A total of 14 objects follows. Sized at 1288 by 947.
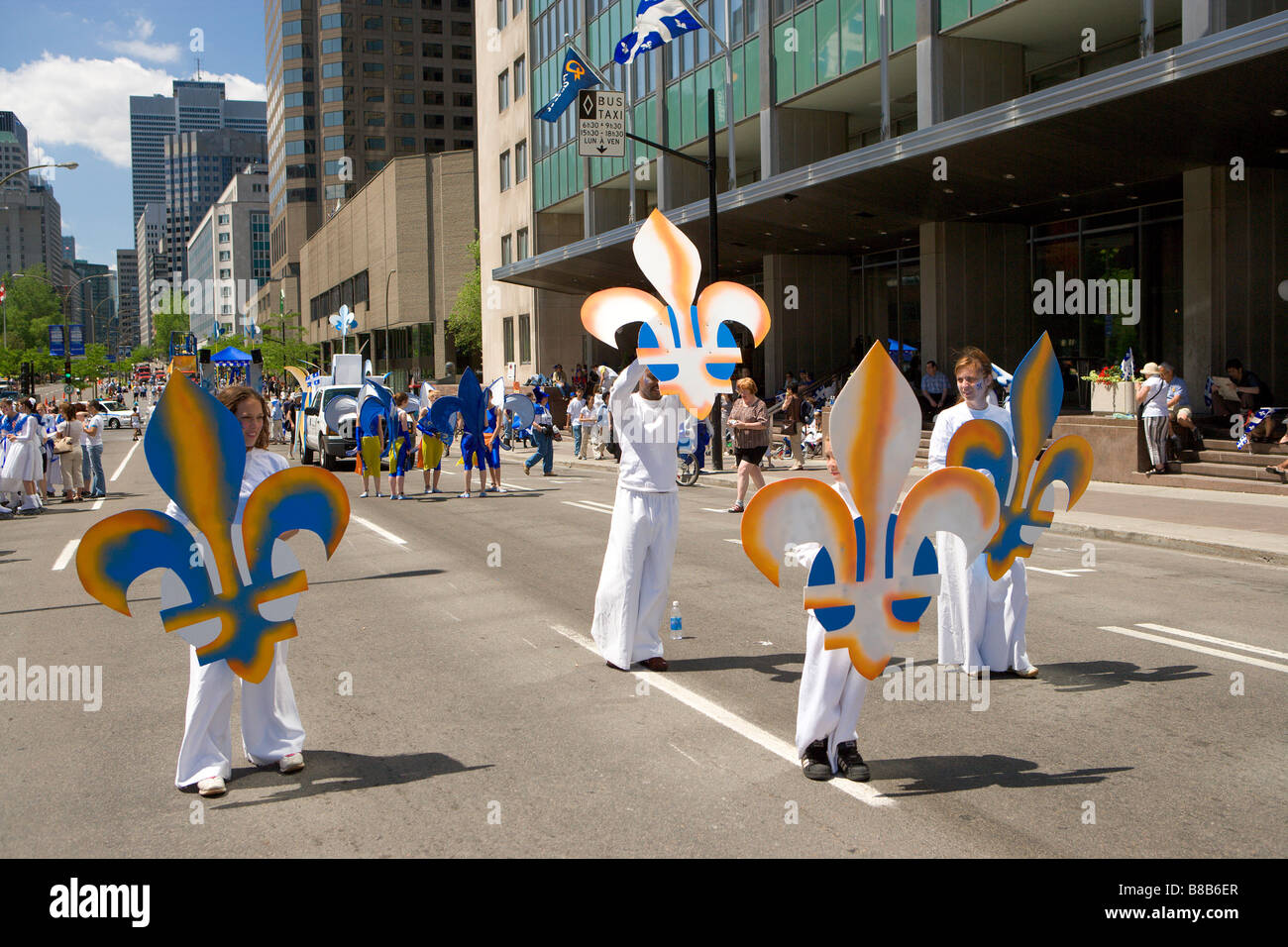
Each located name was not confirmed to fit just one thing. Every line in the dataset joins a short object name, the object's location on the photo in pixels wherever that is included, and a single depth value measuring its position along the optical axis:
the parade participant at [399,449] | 19.84
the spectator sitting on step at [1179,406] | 18.64
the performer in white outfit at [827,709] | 5.19
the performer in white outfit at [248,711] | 5.18
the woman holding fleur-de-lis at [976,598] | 6.87
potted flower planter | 21.20
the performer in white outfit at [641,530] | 7.36
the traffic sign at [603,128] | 26.83
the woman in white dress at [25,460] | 19.45
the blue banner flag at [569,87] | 29.47
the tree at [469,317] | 70.44
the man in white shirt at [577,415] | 32.03
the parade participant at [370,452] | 20.00
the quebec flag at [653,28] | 28.55
